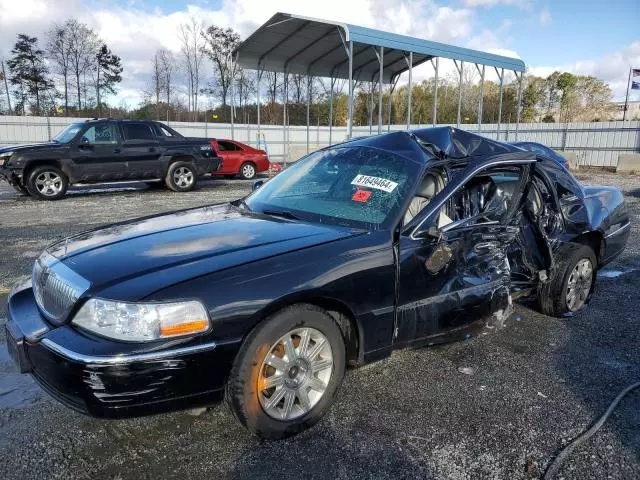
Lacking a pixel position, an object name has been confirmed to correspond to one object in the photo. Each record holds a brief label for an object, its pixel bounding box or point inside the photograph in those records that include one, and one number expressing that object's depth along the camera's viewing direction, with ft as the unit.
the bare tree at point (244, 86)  103.78
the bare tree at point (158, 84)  108.99
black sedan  7.41
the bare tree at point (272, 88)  103.46
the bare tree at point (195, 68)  104.83
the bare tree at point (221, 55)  107.76
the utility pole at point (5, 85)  109.81
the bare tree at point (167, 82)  108.78
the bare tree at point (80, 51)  110.42
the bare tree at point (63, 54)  109.29
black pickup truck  36.70
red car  55.06
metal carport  47.46
